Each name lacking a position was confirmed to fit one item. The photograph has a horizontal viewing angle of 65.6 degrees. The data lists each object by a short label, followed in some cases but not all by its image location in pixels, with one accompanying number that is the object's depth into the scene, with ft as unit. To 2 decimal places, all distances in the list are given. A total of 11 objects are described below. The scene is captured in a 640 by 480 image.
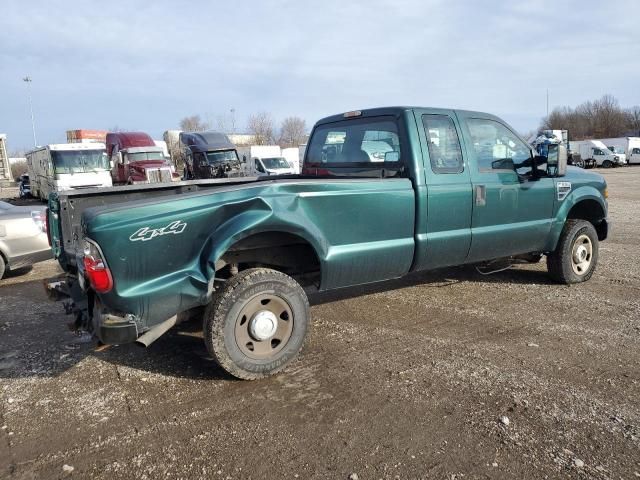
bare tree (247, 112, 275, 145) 236.32
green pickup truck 10.79
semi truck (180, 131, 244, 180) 75.82
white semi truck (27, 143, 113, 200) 62.08
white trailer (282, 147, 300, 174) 123.44
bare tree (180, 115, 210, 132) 236.02
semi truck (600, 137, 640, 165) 156.15
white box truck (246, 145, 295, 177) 85.25
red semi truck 71.61
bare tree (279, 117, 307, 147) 258.76
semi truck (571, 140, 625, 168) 150.00
